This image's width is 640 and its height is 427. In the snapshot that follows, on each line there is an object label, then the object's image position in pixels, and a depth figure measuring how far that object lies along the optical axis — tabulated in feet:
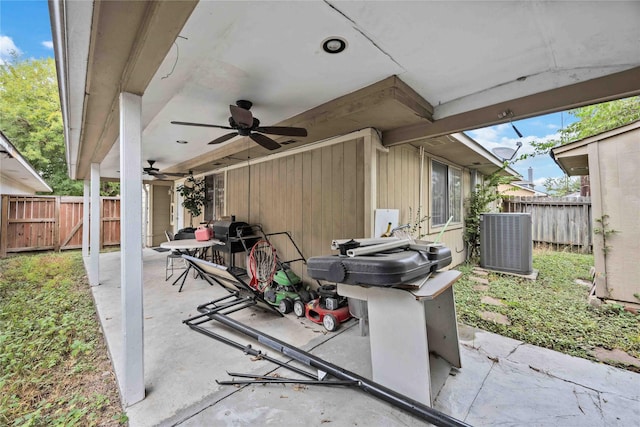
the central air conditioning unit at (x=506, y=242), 15.99
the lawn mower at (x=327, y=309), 9.47
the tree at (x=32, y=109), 35.04
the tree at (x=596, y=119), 19.06
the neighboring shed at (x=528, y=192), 46.36
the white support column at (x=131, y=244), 5.70
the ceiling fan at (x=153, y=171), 19.43
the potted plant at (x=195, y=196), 22.67
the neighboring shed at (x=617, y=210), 10.43
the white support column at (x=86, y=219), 18.54
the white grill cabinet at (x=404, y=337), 5.35
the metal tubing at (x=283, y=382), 6.13
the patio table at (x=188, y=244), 13.53
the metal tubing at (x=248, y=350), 6.74
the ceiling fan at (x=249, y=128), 8.35
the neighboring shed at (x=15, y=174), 16.18
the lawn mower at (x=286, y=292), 11.02
